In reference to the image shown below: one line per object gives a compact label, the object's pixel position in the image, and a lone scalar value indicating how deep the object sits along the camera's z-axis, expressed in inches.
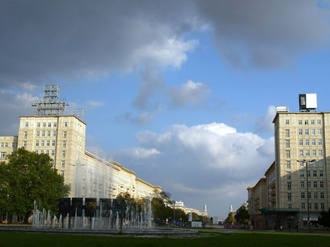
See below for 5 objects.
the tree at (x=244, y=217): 7583.7
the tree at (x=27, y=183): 3048.7
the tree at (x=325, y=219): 3093.0
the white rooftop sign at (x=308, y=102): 4525.1
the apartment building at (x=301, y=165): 4269.2
